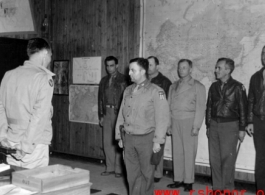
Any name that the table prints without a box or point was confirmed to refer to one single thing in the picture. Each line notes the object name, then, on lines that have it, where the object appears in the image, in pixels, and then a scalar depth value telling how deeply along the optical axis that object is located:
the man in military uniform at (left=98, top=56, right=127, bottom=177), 6.00
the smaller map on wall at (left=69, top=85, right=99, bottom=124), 7.06
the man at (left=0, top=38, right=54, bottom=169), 2.70
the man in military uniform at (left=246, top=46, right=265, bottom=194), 4.48
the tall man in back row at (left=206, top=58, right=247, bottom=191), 4.75
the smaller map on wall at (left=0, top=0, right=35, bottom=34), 7.69
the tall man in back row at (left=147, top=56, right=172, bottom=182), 5.62
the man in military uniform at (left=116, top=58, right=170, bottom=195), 3.92
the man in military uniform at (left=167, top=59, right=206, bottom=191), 5.10
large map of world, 5.09
